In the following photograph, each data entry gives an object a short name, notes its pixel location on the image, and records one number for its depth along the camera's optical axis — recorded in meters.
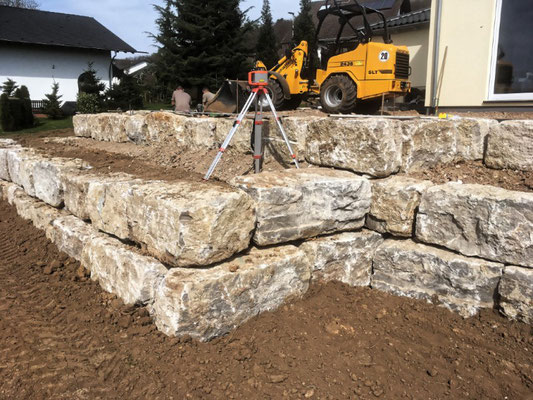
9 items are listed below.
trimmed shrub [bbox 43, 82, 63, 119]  18.70
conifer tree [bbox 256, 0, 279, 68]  25.92
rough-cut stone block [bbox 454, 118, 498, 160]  3.94
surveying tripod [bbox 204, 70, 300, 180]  4.18
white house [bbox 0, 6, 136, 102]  21.66
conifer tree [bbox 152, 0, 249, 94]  16.62
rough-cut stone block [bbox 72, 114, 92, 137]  7.57
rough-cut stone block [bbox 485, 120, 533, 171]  3.59
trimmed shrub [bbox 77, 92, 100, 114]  14.54
